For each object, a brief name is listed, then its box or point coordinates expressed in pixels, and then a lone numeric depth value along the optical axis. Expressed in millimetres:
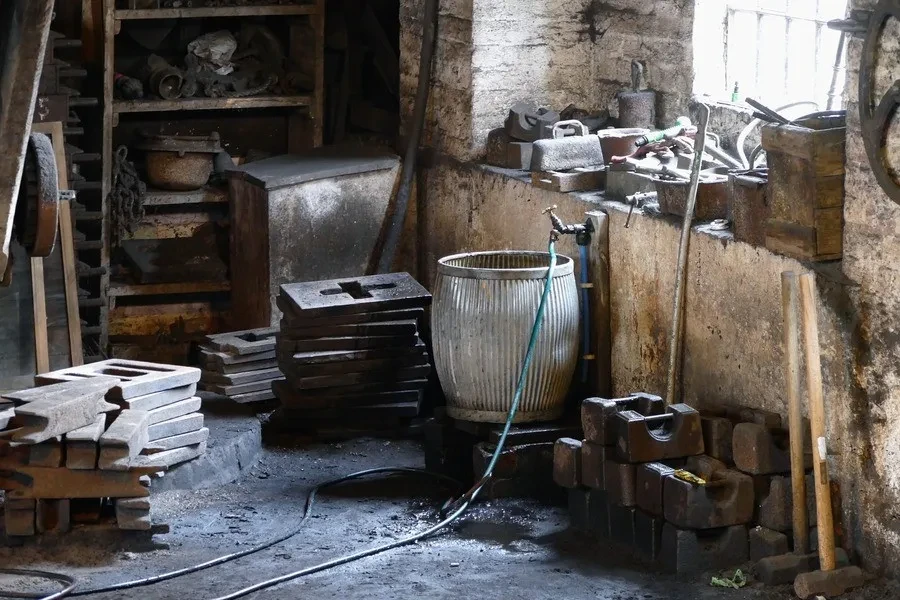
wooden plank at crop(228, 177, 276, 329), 7527
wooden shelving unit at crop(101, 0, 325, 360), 7621
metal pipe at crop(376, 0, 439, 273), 7555
